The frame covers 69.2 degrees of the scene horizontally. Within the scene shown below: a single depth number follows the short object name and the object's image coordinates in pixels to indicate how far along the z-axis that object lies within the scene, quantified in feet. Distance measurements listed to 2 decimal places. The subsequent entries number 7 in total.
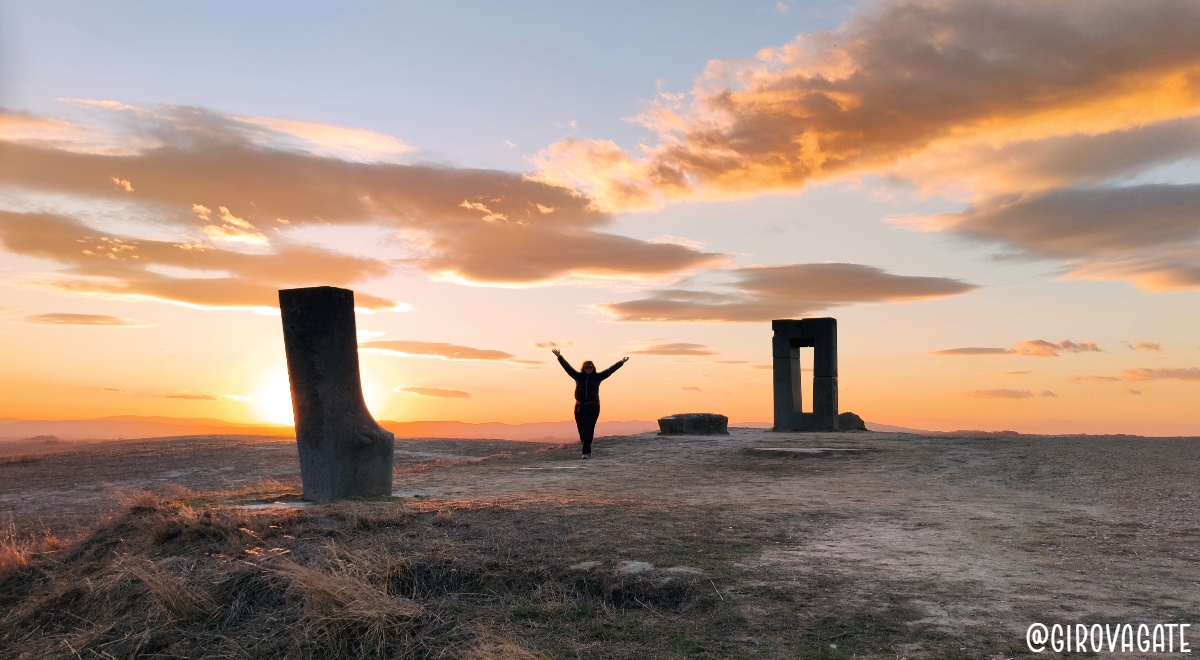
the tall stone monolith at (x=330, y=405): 34.14
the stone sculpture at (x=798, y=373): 78.64
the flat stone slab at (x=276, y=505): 31.42
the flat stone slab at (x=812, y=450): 52.60
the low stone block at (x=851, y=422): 85.05
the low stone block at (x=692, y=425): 70.18
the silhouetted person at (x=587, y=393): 54.47
